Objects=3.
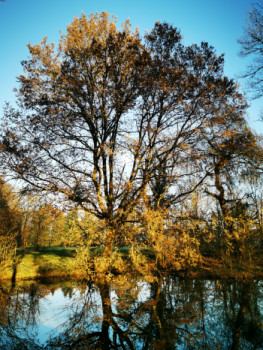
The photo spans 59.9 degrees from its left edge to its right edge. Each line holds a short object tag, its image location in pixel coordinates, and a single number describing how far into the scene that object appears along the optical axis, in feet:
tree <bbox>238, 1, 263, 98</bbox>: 31.22
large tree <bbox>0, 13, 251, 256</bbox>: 37.68
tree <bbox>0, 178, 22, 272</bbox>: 35.98
